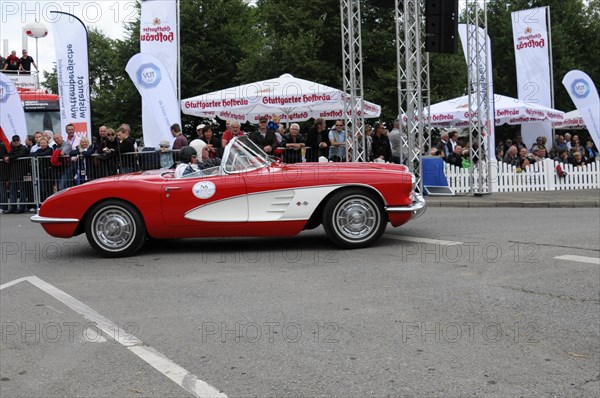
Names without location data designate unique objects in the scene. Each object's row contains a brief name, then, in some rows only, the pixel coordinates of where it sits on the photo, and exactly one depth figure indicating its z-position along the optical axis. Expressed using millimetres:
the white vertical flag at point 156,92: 17766
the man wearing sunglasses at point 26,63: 22719
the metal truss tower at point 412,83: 14781
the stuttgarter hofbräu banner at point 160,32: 19172
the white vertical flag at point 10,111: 18109
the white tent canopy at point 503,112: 20719
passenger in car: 9047
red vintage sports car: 8797
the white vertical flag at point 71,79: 17641
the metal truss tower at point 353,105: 16078
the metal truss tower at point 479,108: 16156
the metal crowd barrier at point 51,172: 15344
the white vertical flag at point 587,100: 19344
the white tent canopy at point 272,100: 17625
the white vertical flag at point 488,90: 16516
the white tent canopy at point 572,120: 29406
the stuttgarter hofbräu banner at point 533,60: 24984
